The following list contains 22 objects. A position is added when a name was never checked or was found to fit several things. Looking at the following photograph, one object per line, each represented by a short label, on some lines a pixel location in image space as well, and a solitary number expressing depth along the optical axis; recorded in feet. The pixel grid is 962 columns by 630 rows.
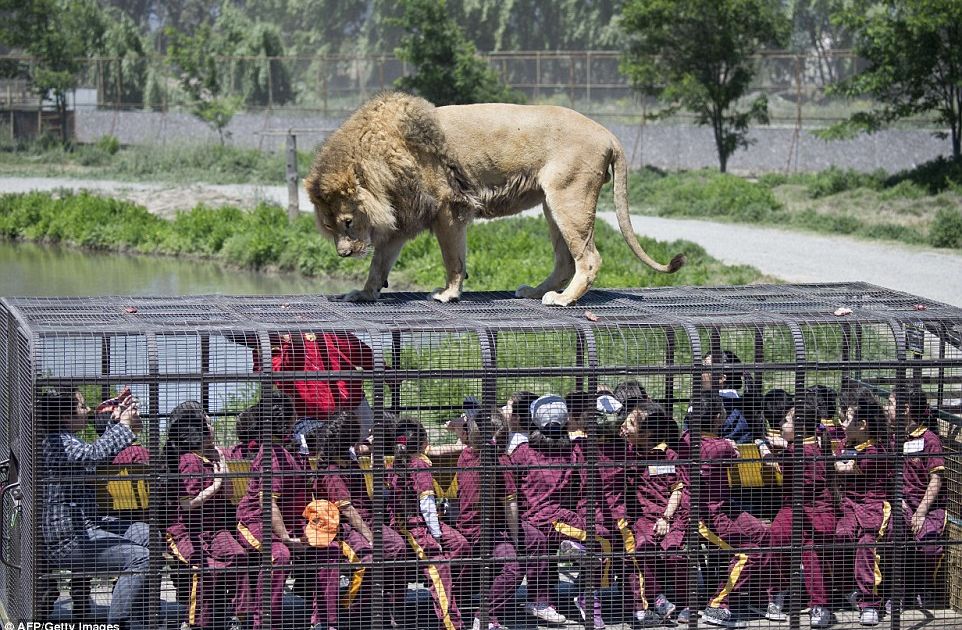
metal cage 41.60
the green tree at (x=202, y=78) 243.19
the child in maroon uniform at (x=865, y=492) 46.21
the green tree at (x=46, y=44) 252.01
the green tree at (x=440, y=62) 222.28
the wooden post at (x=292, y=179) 147.54
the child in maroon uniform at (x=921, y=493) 47.03
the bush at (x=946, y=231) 141.90
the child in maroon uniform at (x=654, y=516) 44.75
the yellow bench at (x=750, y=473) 46.83
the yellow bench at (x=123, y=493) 42.65
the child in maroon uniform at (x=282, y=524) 42.09
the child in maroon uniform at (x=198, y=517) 41.83
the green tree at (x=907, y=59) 163.43
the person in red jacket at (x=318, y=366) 44.55
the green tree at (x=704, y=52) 196.85
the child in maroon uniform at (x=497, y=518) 43.65
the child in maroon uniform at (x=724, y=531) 45.39
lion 53.52
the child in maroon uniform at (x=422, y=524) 43.29
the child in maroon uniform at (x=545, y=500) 44.70
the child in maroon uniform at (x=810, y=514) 45.42
